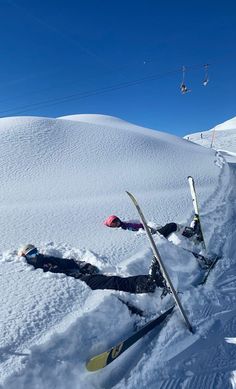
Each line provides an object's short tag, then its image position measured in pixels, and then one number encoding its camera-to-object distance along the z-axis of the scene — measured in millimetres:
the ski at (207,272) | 6140
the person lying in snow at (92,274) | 5297
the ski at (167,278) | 4788
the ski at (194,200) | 7772
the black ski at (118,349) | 3863
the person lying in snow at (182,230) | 7578
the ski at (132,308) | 4932
